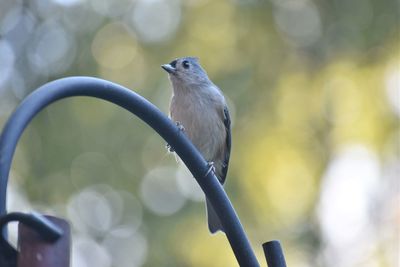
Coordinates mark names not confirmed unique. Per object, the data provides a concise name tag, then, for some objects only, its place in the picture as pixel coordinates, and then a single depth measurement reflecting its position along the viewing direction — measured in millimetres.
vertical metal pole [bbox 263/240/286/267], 6168
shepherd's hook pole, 4508
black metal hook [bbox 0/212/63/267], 4105
